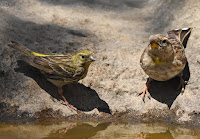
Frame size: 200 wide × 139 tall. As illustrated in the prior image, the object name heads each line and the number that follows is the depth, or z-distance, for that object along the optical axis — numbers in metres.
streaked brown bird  9.16
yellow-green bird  9.27
